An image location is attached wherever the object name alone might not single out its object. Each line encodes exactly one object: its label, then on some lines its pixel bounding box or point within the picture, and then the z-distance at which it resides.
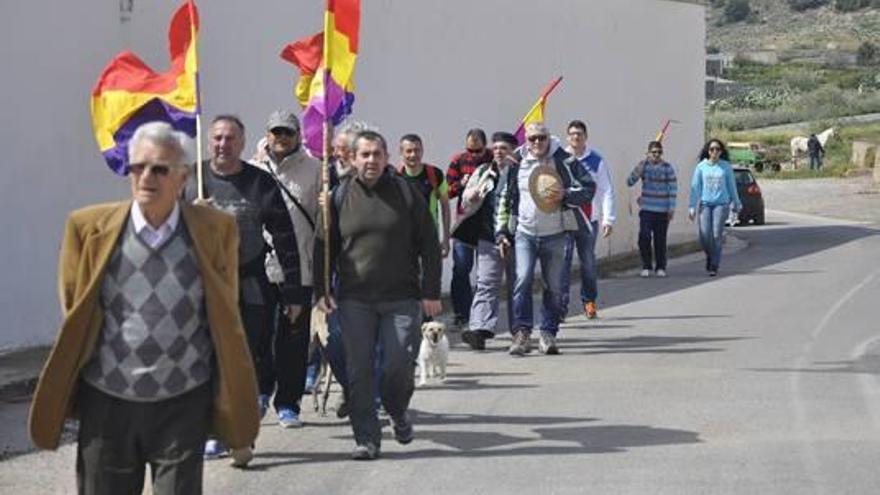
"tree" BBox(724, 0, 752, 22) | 160.00
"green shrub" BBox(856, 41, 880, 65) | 124.25
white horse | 57.56
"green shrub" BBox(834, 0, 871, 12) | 160.00
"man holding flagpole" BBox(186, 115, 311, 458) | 8.14
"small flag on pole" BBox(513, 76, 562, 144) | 14.29
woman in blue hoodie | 19.72
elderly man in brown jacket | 5.29
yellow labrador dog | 10.92
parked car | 33.38
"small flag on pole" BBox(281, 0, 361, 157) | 9.56
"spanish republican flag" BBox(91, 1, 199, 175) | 9.39
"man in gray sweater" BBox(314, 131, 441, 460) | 8.35
